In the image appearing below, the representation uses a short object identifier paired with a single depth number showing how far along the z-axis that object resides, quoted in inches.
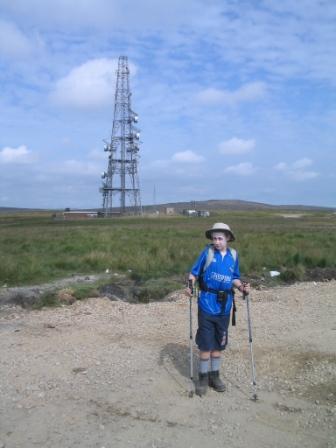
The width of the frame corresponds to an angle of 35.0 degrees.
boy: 259.1
